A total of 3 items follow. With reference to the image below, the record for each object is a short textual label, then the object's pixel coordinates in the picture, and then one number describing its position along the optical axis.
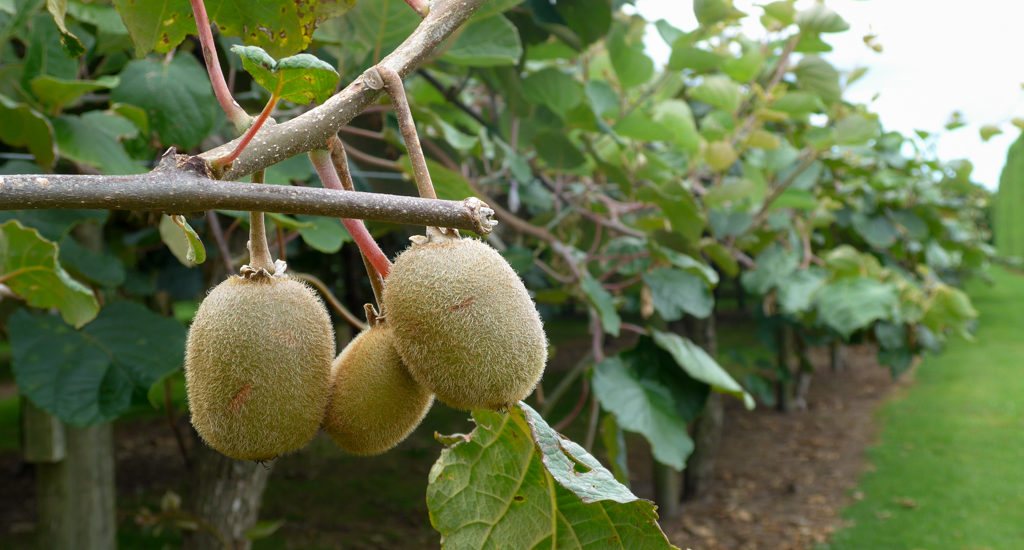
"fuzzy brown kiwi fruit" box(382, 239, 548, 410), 0.72
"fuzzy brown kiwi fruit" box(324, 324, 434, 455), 0.81
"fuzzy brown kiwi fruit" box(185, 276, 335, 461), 0.75
